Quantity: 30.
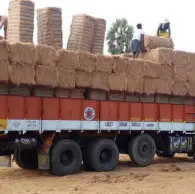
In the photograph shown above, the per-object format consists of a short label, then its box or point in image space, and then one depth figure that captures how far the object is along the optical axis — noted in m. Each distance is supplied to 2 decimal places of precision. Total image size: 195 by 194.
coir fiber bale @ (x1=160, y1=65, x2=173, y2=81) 15.95
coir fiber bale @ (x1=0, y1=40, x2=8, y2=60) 12.12
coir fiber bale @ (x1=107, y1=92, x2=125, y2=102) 14.88
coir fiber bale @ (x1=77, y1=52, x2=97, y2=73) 13.79
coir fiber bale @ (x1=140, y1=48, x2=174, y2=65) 16.02
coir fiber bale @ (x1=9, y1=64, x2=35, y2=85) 12.29
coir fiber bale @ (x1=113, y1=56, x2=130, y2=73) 14.65
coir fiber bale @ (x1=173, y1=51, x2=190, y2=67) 16.45
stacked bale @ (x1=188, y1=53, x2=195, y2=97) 16.83
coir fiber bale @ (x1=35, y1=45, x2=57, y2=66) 12.89
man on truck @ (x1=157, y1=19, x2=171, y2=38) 18.44
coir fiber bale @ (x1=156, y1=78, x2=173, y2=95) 15.84
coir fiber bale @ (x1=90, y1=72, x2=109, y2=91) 14.15
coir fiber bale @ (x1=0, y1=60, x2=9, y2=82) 12.09
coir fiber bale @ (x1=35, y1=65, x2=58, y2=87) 12.83
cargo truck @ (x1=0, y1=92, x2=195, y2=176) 12.63
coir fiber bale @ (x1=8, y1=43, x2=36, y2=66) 12.37
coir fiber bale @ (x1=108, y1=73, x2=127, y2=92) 14.52
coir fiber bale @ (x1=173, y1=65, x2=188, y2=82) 16.34
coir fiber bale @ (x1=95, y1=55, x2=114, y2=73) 14.24
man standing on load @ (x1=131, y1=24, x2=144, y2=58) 16.88
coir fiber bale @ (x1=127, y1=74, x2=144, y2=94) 14.97
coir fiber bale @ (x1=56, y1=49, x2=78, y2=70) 13.33
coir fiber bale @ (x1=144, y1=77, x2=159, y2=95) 15.45
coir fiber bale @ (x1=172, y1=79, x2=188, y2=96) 16.31
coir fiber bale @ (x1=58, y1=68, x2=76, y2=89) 13.28
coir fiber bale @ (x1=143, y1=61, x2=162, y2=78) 15.44
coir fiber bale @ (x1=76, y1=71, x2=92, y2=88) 13.76
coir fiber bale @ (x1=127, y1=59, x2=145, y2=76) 15.00
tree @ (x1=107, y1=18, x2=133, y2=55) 41.31
